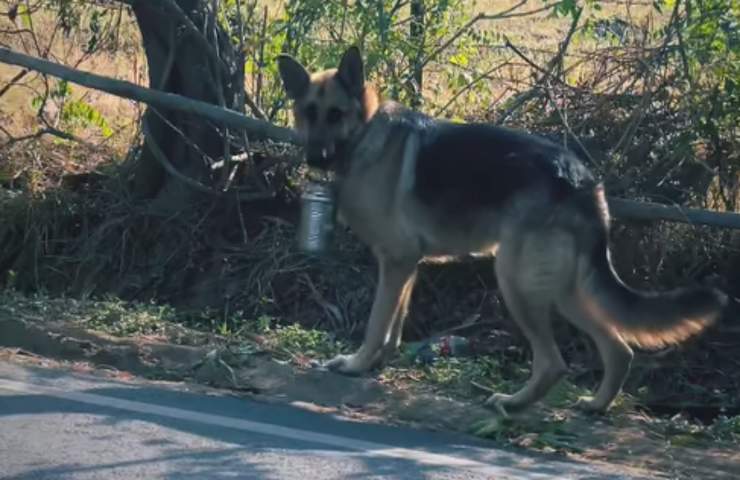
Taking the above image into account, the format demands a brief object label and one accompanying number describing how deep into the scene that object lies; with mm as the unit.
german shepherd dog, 7090
